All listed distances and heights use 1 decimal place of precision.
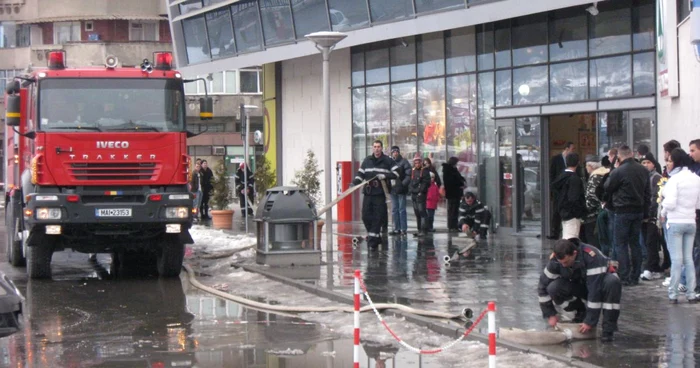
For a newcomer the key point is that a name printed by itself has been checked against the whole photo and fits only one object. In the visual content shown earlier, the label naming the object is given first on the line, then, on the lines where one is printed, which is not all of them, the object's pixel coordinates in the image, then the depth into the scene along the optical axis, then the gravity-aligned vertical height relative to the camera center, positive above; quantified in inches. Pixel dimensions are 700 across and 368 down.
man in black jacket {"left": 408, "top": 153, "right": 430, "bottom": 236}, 932.6 -26.0
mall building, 804.0 +73.8
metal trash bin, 676.1 -42.4
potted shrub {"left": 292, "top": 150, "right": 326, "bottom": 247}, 1008.9 -16.2
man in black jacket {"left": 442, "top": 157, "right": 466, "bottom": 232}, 939.3 -25.2
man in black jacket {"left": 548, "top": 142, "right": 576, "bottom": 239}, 801.9 -10.3
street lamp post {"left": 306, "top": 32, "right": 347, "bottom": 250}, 729.0 +50.4
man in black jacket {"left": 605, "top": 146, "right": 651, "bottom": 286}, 532.4 -22.3
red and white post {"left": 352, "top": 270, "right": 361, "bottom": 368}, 325.7 -49.0
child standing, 941.2 -34.5
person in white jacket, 479.5 -29.0
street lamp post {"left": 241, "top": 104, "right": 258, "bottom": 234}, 1000.6 +34.9
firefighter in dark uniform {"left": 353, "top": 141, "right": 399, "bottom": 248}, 761.6 -20.1
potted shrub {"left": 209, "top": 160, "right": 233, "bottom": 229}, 1100.5 -37.5
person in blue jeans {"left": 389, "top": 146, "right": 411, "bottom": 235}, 889.5 -30.6
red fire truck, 620.4 +4.5
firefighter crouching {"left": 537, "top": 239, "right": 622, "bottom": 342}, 388.2 -46.6
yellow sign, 1328.7 +64.0
